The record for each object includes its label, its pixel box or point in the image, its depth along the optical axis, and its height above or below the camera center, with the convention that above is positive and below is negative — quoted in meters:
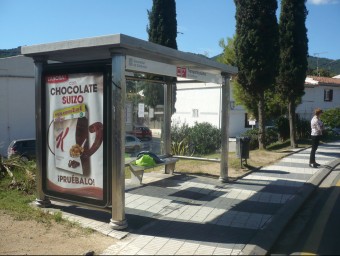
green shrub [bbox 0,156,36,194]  8.36 -1.43
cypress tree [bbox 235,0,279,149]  15.63 +3.18
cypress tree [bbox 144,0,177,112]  23.33 +5.95
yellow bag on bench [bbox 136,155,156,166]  8.77 -1.08
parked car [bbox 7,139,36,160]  18.97 -1.61
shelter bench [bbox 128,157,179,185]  8.51 -1.28
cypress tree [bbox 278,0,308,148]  17.77 +3.15
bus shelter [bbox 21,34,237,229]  5.64 +0.05
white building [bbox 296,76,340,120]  40.59 +2.54
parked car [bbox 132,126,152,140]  9.91 -0.45
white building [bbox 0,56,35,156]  24.92 +1.25
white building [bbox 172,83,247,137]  32.94 +0.75
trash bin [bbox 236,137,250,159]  11.17 -0.96
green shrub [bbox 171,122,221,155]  14.24 -0.94
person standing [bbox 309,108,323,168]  11.72 -0.47
